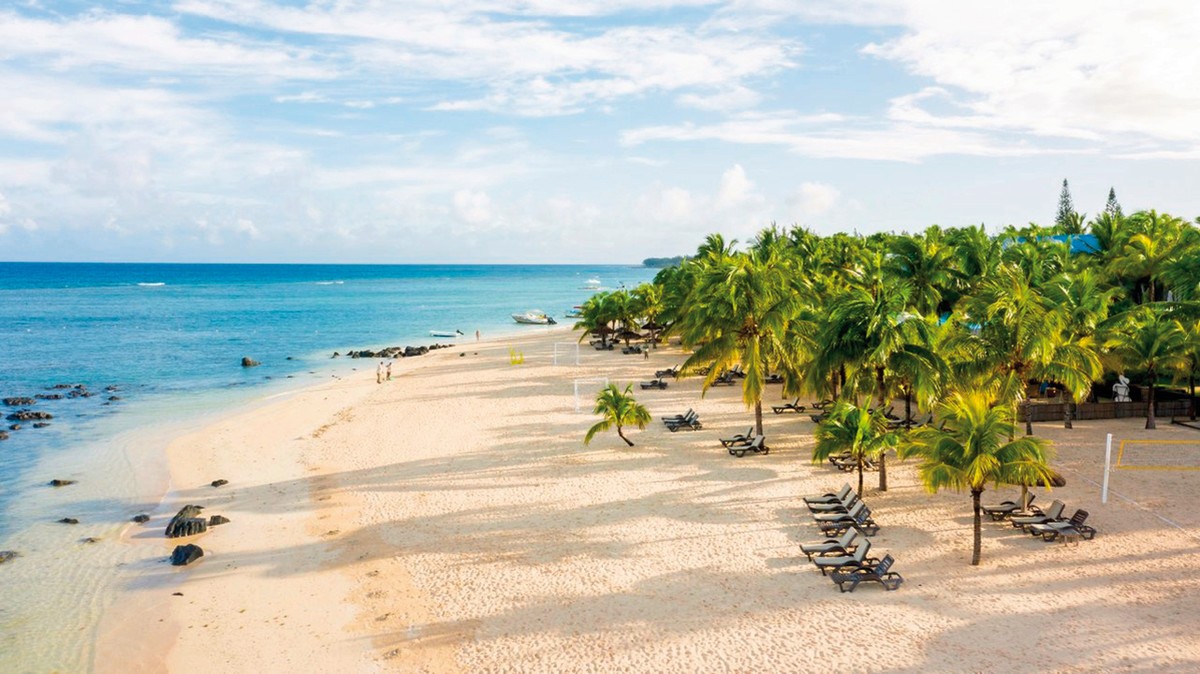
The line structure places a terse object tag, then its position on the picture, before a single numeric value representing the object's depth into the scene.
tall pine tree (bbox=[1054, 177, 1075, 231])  78.41
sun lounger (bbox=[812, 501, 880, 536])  15.34
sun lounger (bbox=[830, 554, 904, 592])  13.04
